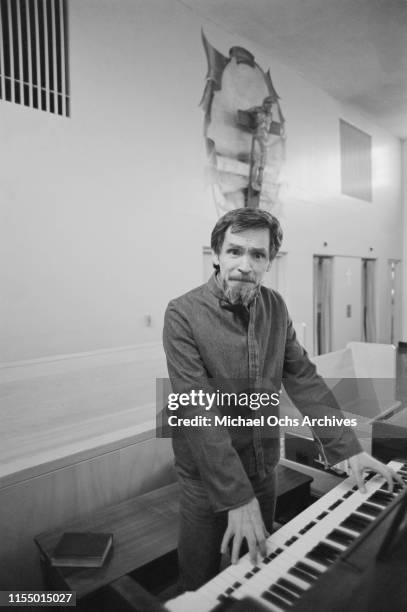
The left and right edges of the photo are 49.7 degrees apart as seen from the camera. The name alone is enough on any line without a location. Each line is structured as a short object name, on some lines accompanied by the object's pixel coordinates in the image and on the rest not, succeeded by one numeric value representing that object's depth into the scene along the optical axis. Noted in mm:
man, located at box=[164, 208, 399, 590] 1179
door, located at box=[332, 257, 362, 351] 6137
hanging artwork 4160
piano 750
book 1362
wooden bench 1318
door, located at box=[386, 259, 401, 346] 7641
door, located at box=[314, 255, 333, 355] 6016
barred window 2949
